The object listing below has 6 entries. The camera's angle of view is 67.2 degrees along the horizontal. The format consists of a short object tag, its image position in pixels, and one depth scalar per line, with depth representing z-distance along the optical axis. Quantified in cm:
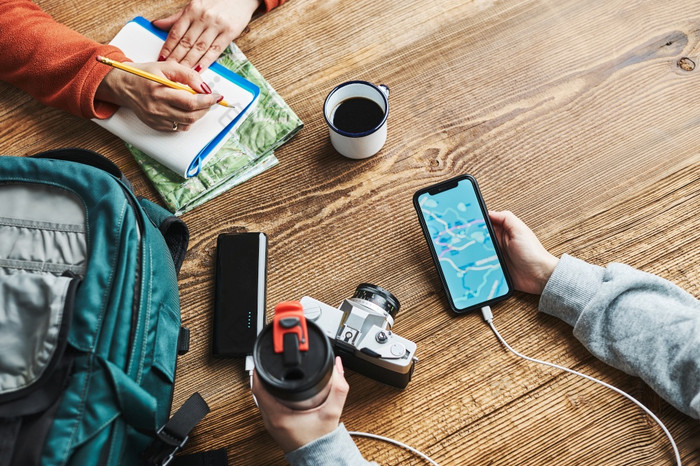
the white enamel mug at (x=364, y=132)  80
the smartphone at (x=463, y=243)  80
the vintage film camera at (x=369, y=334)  70
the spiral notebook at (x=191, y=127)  85
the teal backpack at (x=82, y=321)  57
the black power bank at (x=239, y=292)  78
